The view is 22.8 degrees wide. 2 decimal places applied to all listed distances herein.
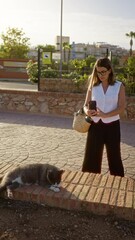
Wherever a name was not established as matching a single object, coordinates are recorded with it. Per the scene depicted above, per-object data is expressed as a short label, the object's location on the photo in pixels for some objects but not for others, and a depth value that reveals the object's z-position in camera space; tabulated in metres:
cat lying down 3.55
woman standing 4.30
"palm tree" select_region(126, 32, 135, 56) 67.06
